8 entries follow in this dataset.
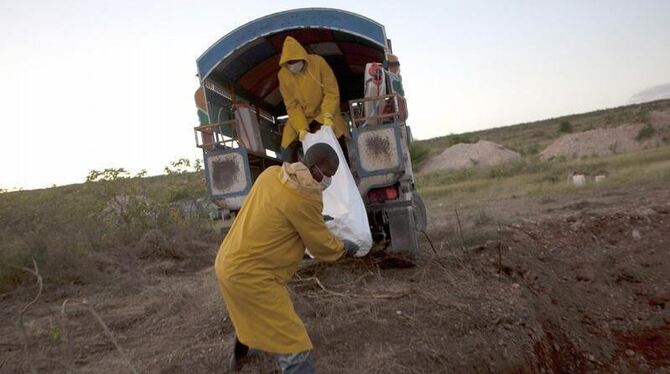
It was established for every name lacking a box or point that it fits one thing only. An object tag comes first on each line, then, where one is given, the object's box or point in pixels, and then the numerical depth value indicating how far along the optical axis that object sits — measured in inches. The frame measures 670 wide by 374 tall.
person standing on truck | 240.1
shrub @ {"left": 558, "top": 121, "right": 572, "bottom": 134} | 1835.6
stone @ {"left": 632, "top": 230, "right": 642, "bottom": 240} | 289.6
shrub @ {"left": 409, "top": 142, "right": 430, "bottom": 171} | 1417.3
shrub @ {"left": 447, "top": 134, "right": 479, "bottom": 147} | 1734.3
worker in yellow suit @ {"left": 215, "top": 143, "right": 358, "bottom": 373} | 122.7
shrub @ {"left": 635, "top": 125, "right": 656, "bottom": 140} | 1160.8
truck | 224.5
